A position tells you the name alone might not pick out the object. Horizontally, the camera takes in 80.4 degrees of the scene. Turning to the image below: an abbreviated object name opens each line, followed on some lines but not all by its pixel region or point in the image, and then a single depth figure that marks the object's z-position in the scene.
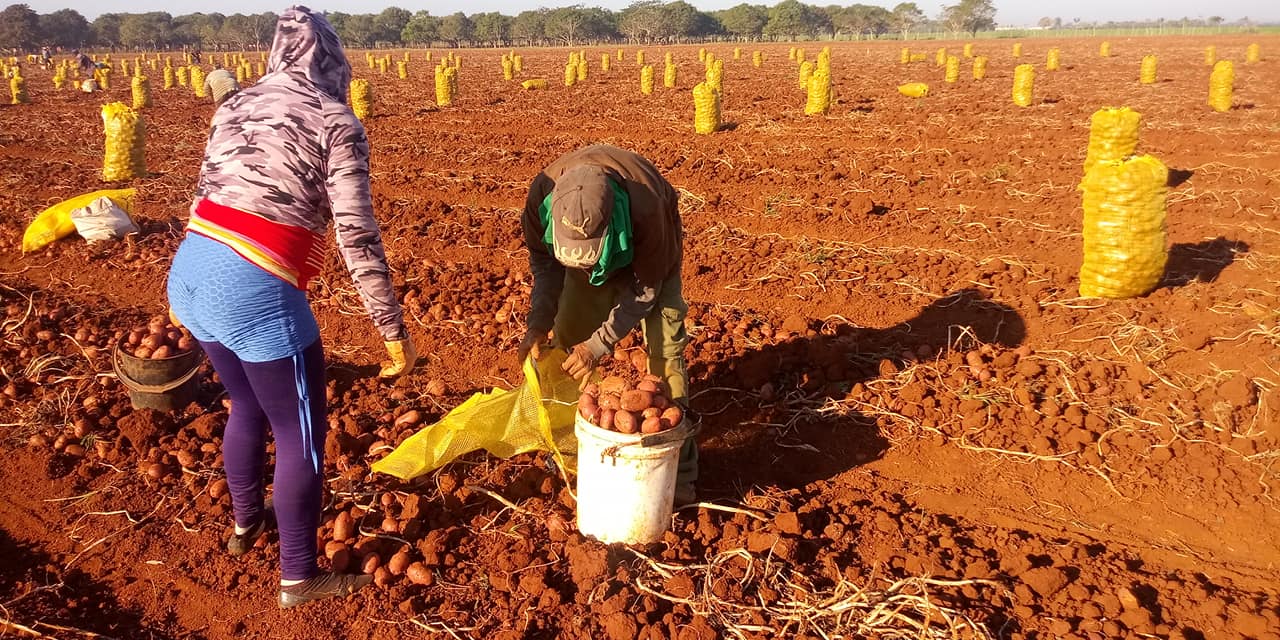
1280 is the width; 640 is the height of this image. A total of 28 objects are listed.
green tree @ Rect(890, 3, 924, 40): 89.94
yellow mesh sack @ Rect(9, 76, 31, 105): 20.32
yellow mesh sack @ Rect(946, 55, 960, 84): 21.44
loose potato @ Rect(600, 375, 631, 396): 2.57
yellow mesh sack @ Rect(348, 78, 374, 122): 16.23
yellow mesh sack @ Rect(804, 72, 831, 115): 14.36
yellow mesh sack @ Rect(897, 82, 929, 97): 17.25
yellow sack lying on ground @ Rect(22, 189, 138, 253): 6.25
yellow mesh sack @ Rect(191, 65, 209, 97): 23.21
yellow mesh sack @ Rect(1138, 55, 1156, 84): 19.47
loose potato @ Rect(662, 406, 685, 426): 2.51
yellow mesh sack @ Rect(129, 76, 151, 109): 18.14
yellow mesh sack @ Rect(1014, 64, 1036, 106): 14.95
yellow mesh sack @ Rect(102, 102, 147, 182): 9.18
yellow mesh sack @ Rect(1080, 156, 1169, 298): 4.62
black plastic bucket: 3.61
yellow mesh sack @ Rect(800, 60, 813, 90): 19.23
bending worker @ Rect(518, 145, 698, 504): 2.34
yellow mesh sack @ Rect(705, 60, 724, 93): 19.62
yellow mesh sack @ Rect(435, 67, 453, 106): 18.02
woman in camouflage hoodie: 2.09
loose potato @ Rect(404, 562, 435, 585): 2.60
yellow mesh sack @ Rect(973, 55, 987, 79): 22.33
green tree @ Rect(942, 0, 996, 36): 84.88
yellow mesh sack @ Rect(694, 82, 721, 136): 12.30
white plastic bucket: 2.48
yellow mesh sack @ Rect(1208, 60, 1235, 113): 13.13
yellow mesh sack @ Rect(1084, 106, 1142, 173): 6.85
